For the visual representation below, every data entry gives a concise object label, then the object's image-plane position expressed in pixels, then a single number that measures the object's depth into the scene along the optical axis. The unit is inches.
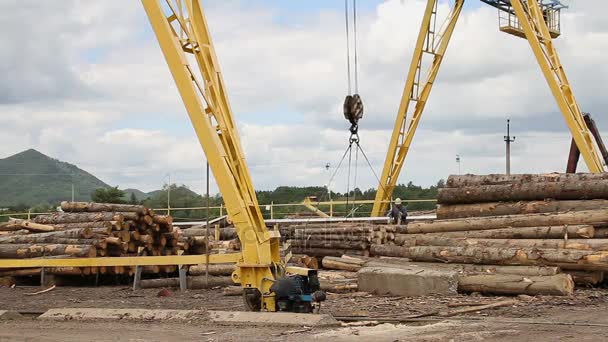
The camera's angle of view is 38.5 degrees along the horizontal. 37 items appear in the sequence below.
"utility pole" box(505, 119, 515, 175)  1912.4
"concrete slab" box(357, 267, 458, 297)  649.0
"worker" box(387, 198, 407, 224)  1075.9
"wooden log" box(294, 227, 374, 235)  933.2
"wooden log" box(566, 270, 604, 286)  641.6
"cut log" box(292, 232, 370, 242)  925.3
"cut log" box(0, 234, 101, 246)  801.6
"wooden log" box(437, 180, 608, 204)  725.3
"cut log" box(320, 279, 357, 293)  705.0
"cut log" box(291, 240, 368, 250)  929.5
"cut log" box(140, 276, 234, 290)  764.6
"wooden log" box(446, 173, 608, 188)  747.4
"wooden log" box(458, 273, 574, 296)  611.5
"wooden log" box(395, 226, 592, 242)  663.8
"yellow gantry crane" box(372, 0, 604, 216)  1127.6
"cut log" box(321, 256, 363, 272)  840.9
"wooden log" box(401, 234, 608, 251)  644.1
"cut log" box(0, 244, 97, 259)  783.1
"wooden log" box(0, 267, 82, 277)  809.5
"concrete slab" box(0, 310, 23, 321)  553.5
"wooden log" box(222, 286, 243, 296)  702.5
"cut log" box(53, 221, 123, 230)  812.0
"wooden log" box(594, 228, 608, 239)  670.5
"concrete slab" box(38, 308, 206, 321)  515.5
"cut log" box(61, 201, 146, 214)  908.0
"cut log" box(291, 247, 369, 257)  937.4
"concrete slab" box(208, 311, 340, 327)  474.6
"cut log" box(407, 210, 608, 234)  674.8
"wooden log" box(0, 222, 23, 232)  906.7
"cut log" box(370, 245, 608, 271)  629.6
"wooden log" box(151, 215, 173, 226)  851.4
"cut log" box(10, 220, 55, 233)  874.1
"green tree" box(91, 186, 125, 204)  1860.1
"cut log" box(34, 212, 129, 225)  823.7
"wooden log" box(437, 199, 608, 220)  716.5
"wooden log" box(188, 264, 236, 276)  784.3
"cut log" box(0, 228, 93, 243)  808.3
